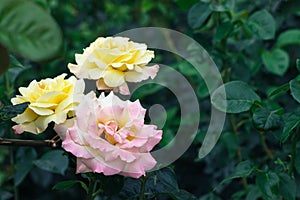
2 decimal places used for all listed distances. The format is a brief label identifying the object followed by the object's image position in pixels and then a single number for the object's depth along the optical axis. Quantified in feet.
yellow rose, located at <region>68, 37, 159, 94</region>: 3.67
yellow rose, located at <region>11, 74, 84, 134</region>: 3.56
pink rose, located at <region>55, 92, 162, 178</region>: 3.42
